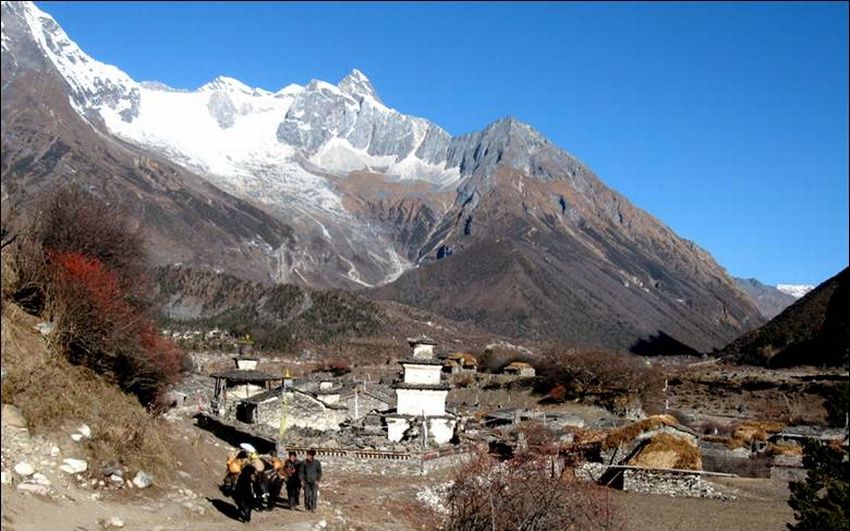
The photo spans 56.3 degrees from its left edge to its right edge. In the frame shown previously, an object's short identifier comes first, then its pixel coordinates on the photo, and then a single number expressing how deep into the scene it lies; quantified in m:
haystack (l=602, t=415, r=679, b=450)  30.88
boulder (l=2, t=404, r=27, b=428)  12.40
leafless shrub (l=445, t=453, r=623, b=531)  16.62
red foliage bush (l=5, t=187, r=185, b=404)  18.03
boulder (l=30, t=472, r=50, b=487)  12.16
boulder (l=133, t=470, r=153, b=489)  14.02
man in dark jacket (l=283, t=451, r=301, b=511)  16.41
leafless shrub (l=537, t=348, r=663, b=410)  65.88
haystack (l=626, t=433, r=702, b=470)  28.66
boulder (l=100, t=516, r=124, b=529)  11.87
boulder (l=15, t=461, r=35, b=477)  12.10
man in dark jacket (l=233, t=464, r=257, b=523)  14.41
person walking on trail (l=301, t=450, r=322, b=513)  16.45
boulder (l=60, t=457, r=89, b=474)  13.04
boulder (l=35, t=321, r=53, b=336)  16.28
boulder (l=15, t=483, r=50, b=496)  11.82
